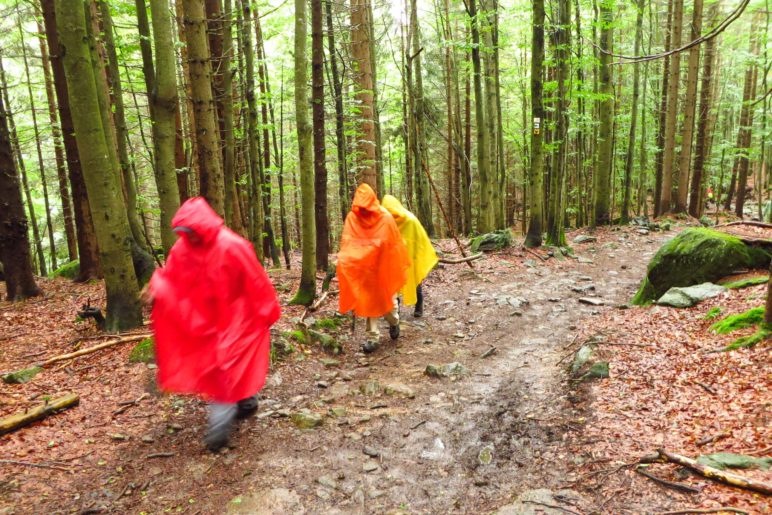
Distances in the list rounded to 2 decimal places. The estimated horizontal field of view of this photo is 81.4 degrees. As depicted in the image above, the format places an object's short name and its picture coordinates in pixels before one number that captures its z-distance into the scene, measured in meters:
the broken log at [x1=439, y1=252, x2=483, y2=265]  11.25
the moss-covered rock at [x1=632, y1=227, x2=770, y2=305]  7.05
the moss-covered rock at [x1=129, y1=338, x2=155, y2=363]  5.27
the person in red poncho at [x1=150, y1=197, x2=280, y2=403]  3.86
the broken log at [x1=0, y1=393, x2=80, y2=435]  3.94
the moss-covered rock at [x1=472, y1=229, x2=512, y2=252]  13.41
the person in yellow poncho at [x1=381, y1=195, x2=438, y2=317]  7.59
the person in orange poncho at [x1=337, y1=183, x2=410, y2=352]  6.57
